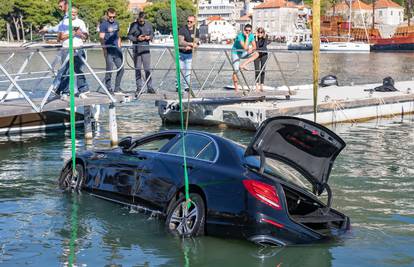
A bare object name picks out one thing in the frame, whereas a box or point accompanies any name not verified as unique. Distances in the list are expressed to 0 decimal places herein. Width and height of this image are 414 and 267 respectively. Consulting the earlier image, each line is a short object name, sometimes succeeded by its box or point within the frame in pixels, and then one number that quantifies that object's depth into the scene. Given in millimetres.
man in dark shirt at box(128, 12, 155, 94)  18266
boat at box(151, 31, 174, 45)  127675
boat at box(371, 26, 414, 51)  112938
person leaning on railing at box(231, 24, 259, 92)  20108
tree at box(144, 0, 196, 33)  157875
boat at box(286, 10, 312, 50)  158500
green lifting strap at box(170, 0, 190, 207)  8344
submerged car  8398
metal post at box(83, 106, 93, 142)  18219
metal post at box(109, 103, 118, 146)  17438
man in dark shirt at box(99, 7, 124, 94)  17844
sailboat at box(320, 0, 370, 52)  111688
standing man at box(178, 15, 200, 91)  18578
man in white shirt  16375
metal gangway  15814
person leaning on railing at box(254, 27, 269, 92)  20922
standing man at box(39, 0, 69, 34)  15883
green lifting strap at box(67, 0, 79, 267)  9609
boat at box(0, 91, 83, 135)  18922
